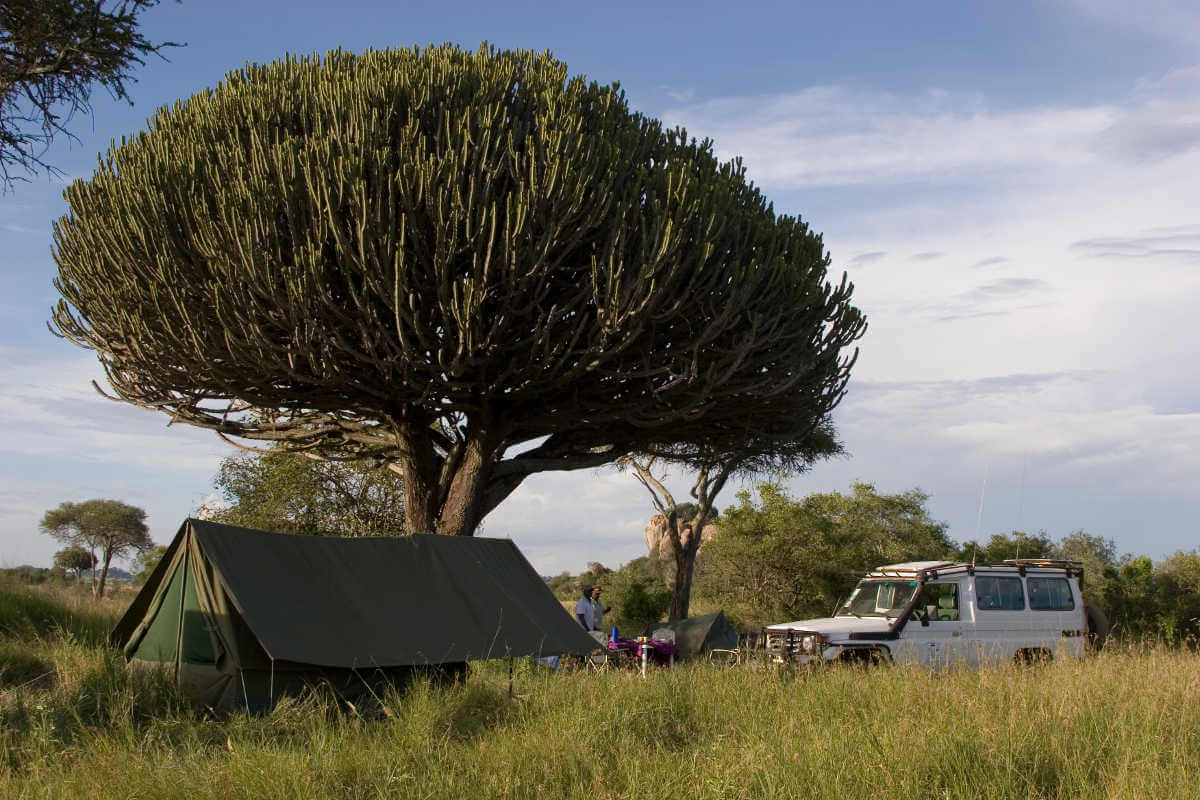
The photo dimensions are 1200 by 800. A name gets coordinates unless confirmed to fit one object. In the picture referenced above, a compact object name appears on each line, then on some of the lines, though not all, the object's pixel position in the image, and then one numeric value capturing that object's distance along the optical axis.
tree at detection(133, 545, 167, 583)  32.64
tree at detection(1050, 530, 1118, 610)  28.61
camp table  13.22
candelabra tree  12.87
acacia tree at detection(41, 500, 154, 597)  38.69
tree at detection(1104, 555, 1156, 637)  18.53
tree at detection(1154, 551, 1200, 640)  18.34
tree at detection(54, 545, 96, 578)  40.38
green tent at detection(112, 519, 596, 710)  9.33
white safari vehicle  11.80
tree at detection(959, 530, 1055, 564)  26.05
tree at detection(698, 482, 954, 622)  23.00
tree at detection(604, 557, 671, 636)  24.86
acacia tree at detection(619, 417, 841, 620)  22.48
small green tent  15.06
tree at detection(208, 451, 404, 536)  20.72
